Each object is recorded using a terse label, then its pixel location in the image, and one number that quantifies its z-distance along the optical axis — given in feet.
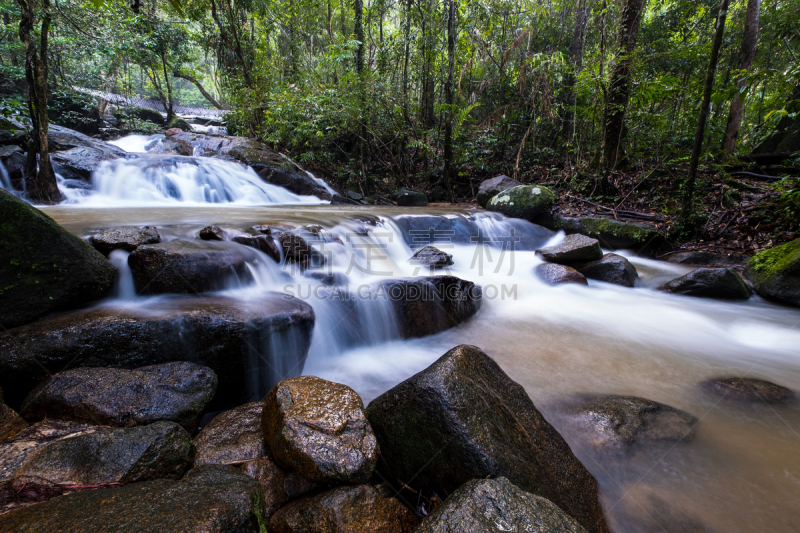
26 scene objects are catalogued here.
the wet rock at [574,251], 20.56
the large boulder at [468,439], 5.82
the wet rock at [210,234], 13.76
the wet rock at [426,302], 13.51
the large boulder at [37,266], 8.04
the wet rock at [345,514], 5.33
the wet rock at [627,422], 7.98
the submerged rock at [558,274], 19.51
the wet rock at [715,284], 16.89
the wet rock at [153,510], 3.86
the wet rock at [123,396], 6.76
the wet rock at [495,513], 4.36
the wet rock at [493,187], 31.99
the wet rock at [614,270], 19.56
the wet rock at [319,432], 5.80
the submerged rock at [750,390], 9.60
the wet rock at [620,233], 23.06
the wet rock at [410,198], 34.88
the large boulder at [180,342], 7.32
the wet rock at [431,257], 19.44
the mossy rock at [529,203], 27.40
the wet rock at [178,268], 10.24
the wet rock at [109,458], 5.21
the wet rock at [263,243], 14.24
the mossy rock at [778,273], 15.88
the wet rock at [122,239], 10.93
